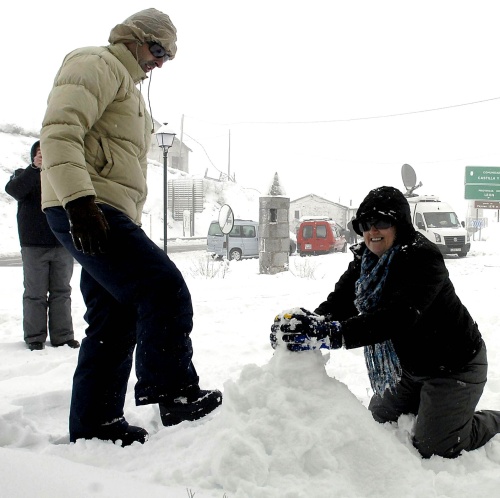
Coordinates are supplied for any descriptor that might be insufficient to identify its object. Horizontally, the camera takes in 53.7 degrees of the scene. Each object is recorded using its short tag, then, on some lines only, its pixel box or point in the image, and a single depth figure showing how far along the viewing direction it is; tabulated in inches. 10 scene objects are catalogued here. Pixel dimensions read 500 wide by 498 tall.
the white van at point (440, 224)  700.7
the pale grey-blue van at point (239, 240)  720.3
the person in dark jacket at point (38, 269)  154.8
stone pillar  455.5
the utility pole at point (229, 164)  2176.4
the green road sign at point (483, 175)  915.4
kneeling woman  81.9
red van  829.2
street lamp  421.8
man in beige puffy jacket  70.7
